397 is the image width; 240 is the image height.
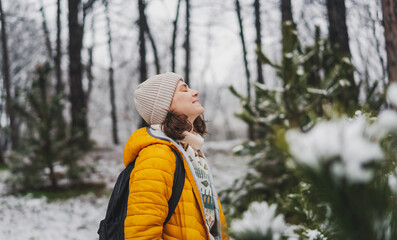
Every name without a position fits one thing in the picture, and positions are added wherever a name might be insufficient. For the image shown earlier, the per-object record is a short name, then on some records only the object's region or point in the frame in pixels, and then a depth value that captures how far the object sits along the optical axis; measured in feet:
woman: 4.66
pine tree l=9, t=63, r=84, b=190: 21.12
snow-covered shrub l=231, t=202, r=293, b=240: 1.66
